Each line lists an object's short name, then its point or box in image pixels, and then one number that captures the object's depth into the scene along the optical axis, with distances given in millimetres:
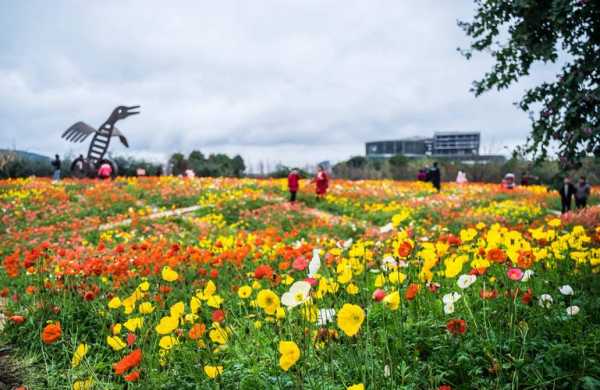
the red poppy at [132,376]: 1965
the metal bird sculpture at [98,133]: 22875
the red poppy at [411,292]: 2320
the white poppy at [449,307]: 2500
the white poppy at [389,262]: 3081
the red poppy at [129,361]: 1859
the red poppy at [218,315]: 2340
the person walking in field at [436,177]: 21634
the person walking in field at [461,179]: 27106
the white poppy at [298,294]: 2108
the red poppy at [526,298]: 2600
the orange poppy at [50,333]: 2224
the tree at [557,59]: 4930
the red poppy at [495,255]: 2712
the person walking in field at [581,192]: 13859
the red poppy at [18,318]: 3543
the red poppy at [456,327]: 2201
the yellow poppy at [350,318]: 1681
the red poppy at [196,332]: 2363
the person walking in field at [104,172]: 21703
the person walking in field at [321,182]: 16678
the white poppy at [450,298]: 2548
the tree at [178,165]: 34844
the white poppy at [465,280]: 2438
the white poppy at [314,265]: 2416
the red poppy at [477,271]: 2720
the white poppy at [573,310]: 2536
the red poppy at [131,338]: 2389
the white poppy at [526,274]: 2617
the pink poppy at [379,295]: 2344
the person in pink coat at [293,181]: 15422
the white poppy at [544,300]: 2846
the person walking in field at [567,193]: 13594
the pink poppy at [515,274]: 2549
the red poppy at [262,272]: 2755
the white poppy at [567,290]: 2632
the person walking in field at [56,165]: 22312
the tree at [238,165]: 36888
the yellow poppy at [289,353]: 1690
